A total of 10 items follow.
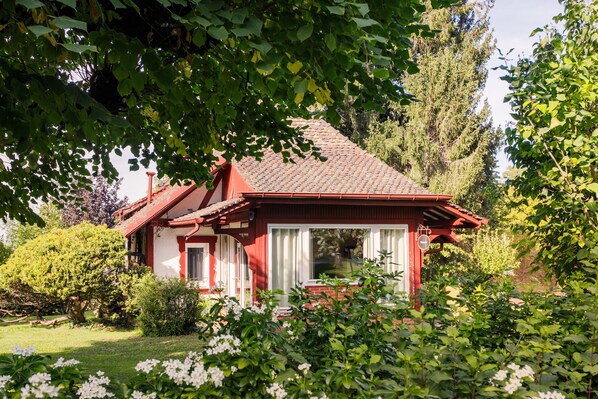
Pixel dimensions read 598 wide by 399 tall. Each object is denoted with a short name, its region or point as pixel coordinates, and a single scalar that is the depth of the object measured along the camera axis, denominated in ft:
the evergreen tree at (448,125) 87.25
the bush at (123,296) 47.09
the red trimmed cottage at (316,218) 41.06
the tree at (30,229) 79.77
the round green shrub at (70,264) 45.16
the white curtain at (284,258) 41.60
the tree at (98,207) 88.48
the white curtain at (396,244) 44.27
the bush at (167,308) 42.52
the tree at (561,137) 15.20
